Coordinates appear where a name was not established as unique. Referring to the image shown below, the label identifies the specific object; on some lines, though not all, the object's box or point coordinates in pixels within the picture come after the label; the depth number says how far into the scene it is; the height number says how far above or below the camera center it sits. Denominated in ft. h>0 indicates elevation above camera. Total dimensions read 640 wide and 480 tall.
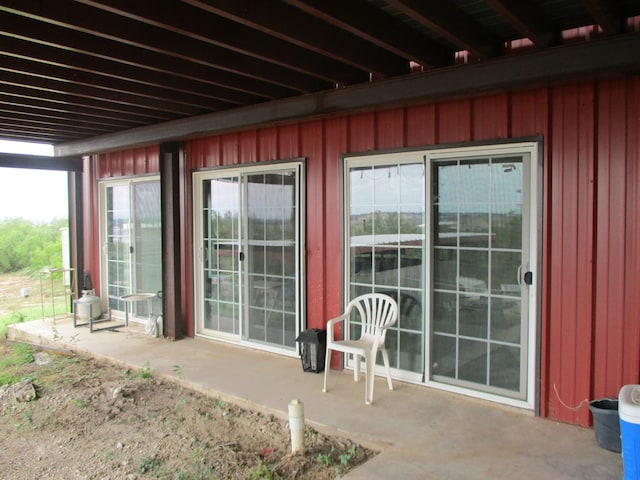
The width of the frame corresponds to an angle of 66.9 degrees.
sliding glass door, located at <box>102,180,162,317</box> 20.03 -0.67
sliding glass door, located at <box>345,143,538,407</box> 10.94 -0.86
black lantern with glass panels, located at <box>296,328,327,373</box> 13.75 -3.57
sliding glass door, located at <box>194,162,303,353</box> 15.40 -1.03
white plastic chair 11.55 -2.80
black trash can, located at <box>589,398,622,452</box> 8.98 -3.86
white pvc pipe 9.10 -3.85
